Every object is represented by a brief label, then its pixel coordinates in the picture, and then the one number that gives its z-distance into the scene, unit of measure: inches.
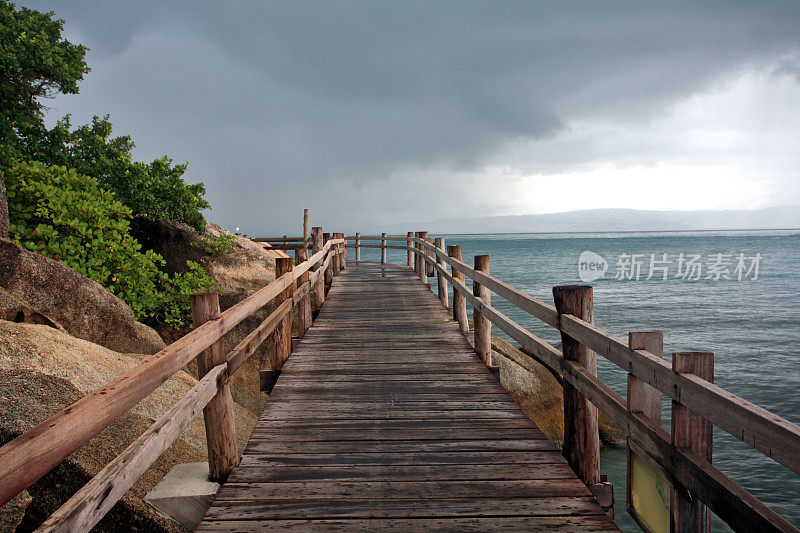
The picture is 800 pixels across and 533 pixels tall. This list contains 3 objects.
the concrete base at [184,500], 116.8
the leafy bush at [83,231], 319.6
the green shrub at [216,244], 438.5
